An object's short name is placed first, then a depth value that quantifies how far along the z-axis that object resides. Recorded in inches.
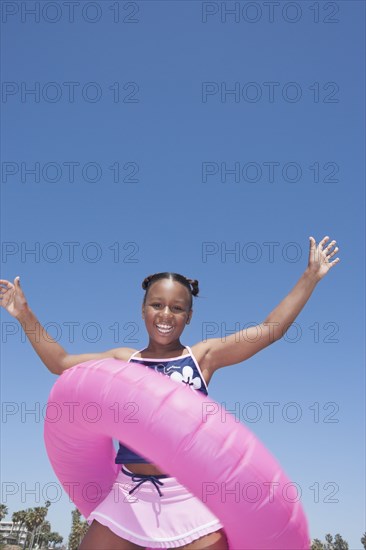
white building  4677.7
